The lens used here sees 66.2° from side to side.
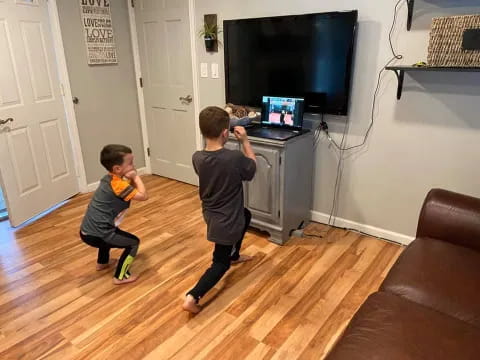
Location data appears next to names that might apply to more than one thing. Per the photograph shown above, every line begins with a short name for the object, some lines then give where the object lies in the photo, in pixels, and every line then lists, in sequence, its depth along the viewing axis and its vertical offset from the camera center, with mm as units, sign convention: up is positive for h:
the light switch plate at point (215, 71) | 3400 -126
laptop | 2736 -460
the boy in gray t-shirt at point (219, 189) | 1926 -679
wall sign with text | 3542 +255
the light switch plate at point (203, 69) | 3479 -114
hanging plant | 3246 +184
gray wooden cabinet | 2611 -916
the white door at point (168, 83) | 3594 -253
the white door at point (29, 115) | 3000 -465
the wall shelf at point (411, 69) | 2020 -87
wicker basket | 1947 +54
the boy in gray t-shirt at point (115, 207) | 2135 -863
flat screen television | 2539 -18
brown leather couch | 1225 -918
